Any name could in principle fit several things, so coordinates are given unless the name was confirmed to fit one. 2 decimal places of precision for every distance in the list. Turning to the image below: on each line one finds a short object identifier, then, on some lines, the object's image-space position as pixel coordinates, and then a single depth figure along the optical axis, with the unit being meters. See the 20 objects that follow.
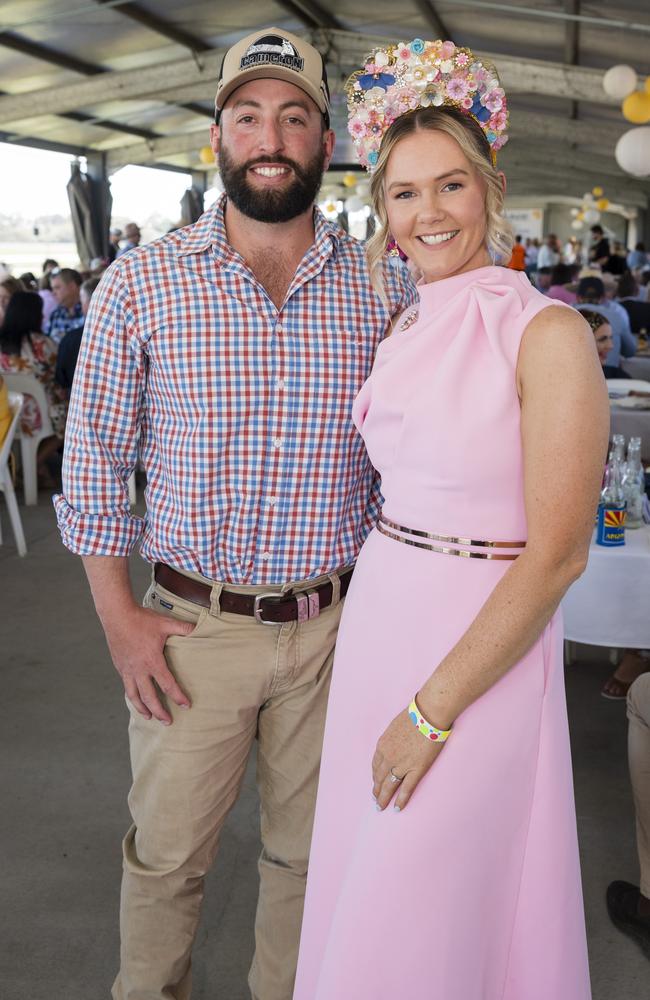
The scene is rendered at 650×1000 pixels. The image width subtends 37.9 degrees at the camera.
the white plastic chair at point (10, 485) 4.94
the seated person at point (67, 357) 6.02
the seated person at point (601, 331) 4.91
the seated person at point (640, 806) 2.21
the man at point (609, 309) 6.63
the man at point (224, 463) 1.54
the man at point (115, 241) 12.55
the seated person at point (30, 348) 6.28
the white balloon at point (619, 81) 8.05
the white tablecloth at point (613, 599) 2.57
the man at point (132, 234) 11.00
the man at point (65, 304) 7.35
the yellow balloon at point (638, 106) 8.04
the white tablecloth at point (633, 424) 4.54
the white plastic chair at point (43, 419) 6.12
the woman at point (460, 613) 1.19
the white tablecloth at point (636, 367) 7.26
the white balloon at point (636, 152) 8.85
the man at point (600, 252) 12.18
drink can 2.60
